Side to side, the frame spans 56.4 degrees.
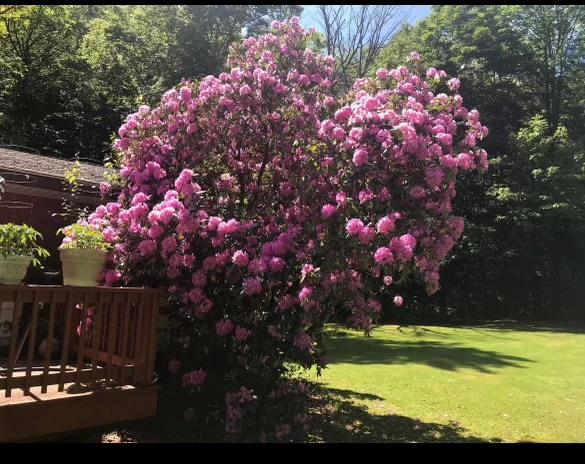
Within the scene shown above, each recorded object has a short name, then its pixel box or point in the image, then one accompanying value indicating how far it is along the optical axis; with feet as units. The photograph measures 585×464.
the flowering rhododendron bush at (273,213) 15.53
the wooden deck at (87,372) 12.37
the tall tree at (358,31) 83.71
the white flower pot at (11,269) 13.49
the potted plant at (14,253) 13.53
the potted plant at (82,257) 15.25
